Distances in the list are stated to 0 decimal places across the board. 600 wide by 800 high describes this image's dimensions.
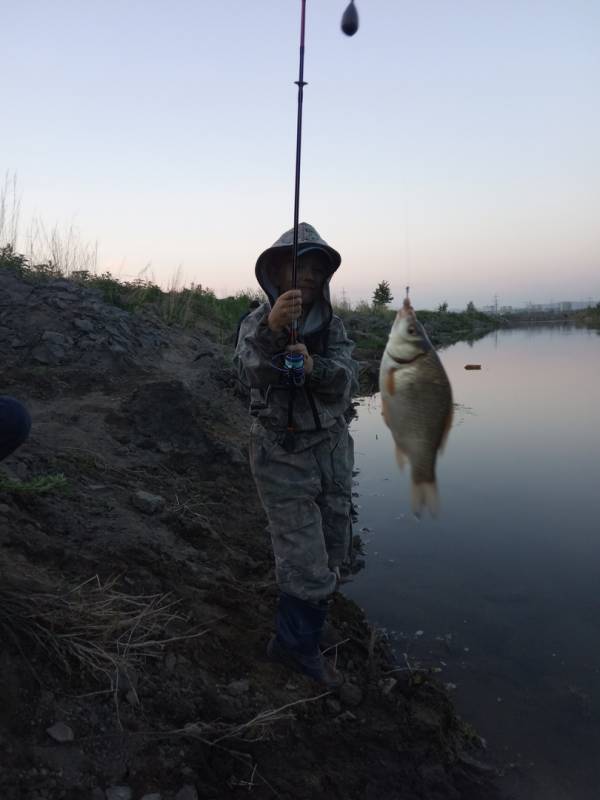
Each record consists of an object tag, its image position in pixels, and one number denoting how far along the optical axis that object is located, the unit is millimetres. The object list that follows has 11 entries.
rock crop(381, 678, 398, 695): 3434
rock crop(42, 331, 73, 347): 7738
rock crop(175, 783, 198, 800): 2350
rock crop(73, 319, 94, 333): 8367
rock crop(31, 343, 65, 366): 7441
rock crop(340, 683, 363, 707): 3281
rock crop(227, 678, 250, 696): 3041
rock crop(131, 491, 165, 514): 4676
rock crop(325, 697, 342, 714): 3186
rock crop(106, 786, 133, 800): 2255
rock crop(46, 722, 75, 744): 2348
